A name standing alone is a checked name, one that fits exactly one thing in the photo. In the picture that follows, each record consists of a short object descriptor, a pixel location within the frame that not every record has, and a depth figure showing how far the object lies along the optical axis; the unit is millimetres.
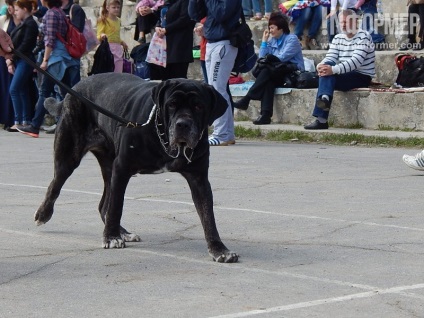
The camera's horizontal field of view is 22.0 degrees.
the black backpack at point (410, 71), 14141
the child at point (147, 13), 17297
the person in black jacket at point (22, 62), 14891
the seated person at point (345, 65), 13891
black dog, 6152
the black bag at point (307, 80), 14781
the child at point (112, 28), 16828
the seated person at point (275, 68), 14758
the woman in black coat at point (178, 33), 14422
